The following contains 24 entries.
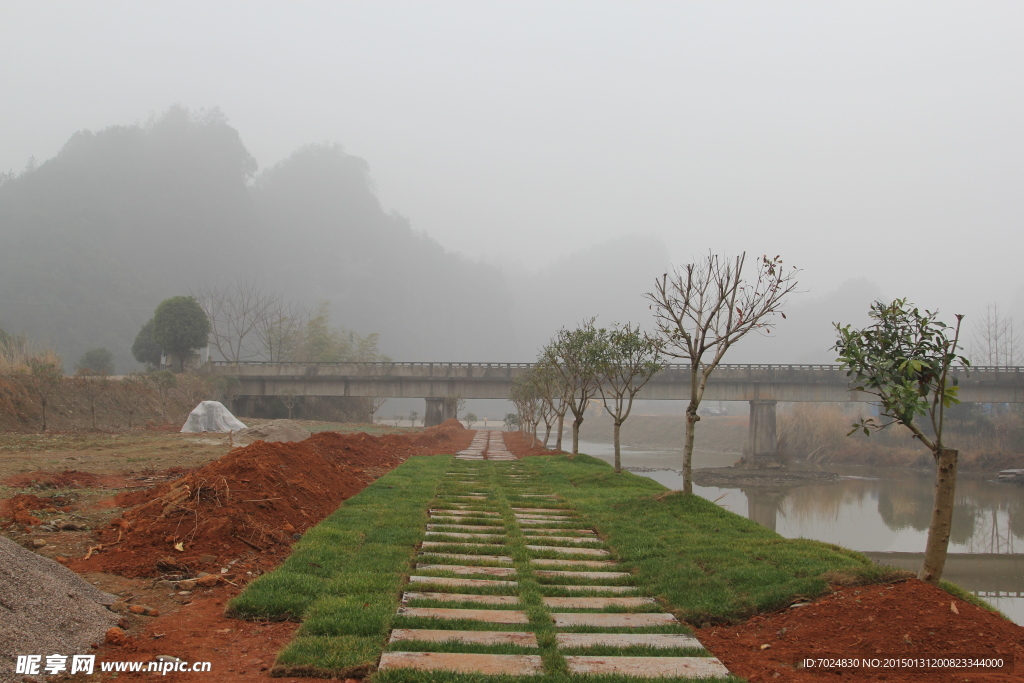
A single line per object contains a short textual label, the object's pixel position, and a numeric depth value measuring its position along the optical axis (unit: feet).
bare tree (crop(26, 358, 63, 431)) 81.00
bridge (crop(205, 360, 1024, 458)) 156.04
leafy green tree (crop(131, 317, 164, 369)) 180.75
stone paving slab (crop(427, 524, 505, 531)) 30.61
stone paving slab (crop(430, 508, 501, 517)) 34.91
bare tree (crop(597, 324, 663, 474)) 66.95
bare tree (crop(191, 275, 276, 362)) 358.94
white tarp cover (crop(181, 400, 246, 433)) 86.74
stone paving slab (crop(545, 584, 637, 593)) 21.33
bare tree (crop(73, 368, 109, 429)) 99.86
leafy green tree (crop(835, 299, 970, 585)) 19.85
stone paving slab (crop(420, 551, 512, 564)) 24.66
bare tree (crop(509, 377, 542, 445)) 122.72
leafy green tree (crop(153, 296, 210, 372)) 168.04
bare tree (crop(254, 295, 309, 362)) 230.68
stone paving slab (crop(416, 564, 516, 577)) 22.98
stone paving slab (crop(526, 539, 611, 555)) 27.30
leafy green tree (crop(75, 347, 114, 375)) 186.19
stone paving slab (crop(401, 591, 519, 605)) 19.49
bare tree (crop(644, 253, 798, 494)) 39.45
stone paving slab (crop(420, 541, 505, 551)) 26.73
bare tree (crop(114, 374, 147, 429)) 109.70
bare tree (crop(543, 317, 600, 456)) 75.51
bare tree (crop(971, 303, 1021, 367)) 199.53
